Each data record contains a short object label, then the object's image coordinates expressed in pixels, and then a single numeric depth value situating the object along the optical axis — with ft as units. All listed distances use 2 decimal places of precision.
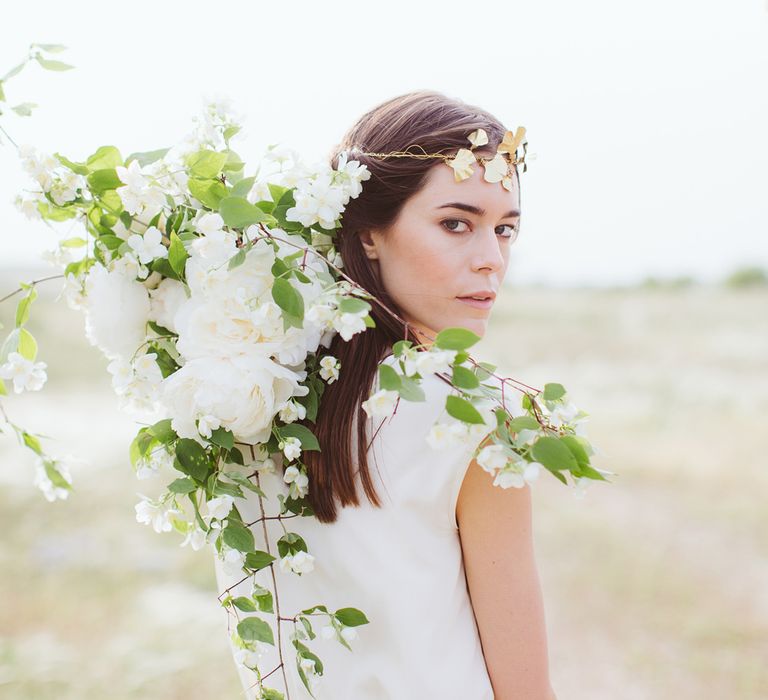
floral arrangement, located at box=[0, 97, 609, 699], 4.09
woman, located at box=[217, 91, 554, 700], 4.70
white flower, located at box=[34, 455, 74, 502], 3.90
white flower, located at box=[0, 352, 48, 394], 4.05
